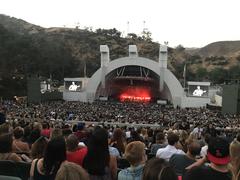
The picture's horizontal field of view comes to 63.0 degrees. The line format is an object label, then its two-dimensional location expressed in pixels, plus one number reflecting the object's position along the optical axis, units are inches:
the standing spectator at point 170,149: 109.2
